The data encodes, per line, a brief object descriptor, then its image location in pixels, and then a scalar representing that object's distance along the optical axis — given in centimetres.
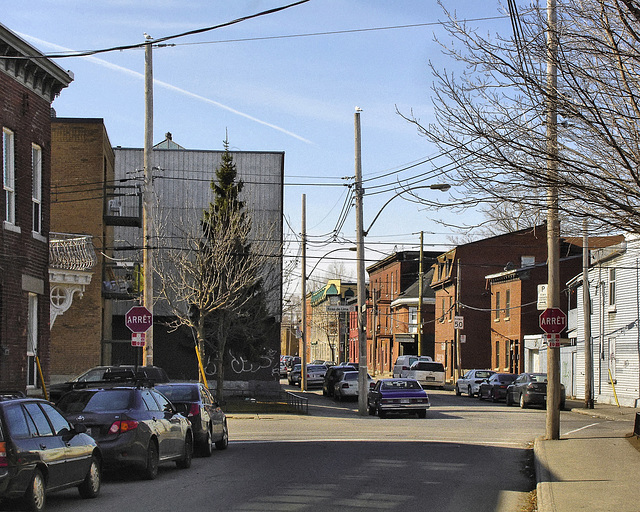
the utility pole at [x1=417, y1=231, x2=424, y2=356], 6175
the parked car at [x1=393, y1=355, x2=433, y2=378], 5803
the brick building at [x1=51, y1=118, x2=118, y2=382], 3647
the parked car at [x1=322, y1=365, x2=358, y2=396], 4750
